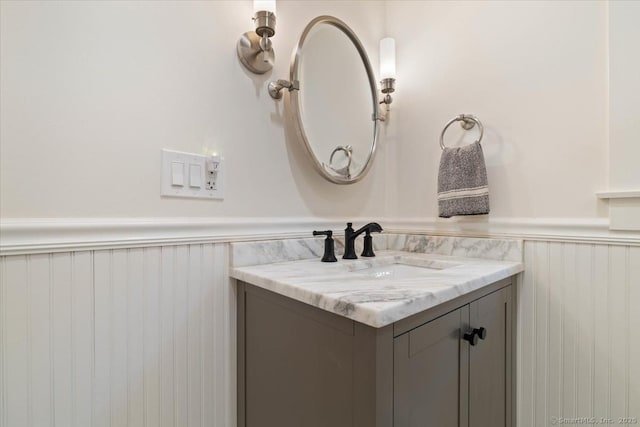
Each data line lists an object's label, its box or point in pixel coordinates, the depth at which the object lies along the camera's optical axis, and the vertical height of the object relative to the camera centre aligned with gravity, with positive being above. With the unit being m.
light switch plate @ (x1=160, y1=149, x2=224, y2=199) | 0.83 +0.09
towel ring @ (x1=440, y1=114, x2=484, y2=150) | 1.14 +0.33
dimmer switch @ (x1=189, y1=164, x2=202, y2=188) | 0.86 +0.09
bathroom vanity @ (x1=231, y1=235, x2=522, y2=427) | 0.59 -0.29
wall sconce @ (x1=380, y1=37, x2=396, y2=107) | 1.36 +0.62
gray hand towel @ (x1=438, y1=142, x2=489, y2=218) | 1.08 +0.10
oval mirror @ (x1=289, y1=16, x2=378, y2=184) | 1.11 +0.42
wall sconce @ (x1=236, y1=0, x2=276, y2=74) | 0.93 +0.51
